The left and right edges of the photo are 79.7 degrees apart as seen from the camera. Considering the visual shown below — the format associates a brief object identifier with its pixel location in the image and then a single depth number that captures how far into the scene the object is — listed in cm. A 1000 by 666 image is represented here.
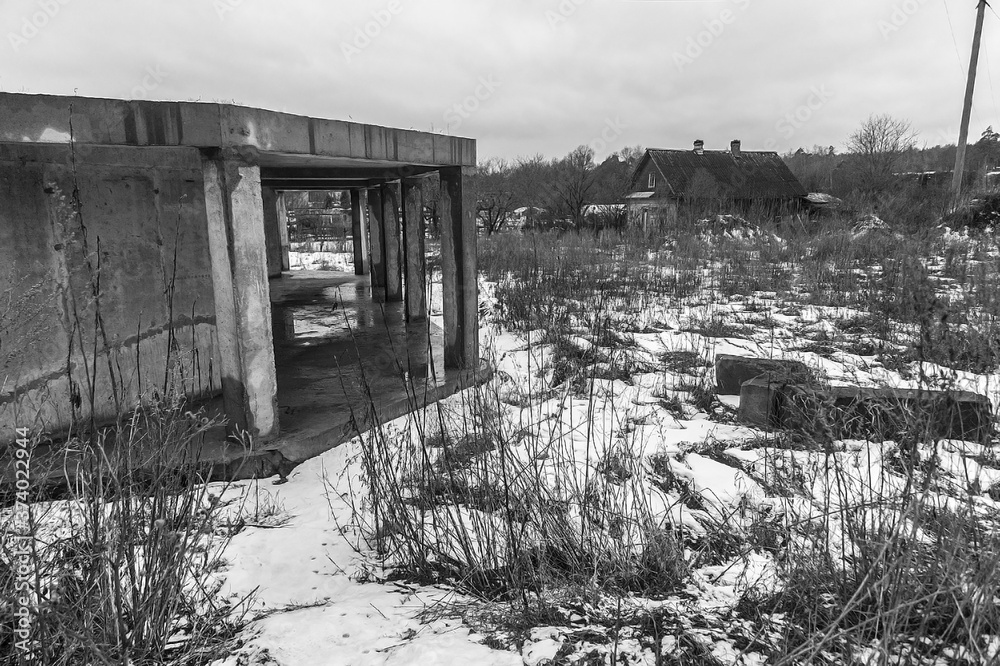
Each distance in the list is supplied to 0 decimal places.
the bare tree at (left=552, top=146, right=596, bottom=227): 2866
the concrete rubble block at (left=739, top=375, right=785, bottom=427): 503
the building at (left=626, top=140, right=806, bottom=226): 3069
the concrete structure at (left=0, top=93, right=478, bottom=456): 402
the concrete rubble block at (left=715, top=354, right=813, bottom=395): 589
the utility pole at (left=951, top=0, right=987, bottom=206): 1806
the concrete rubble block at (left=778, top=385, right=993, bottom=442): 429
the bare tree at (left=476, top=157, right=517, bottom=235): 2820
